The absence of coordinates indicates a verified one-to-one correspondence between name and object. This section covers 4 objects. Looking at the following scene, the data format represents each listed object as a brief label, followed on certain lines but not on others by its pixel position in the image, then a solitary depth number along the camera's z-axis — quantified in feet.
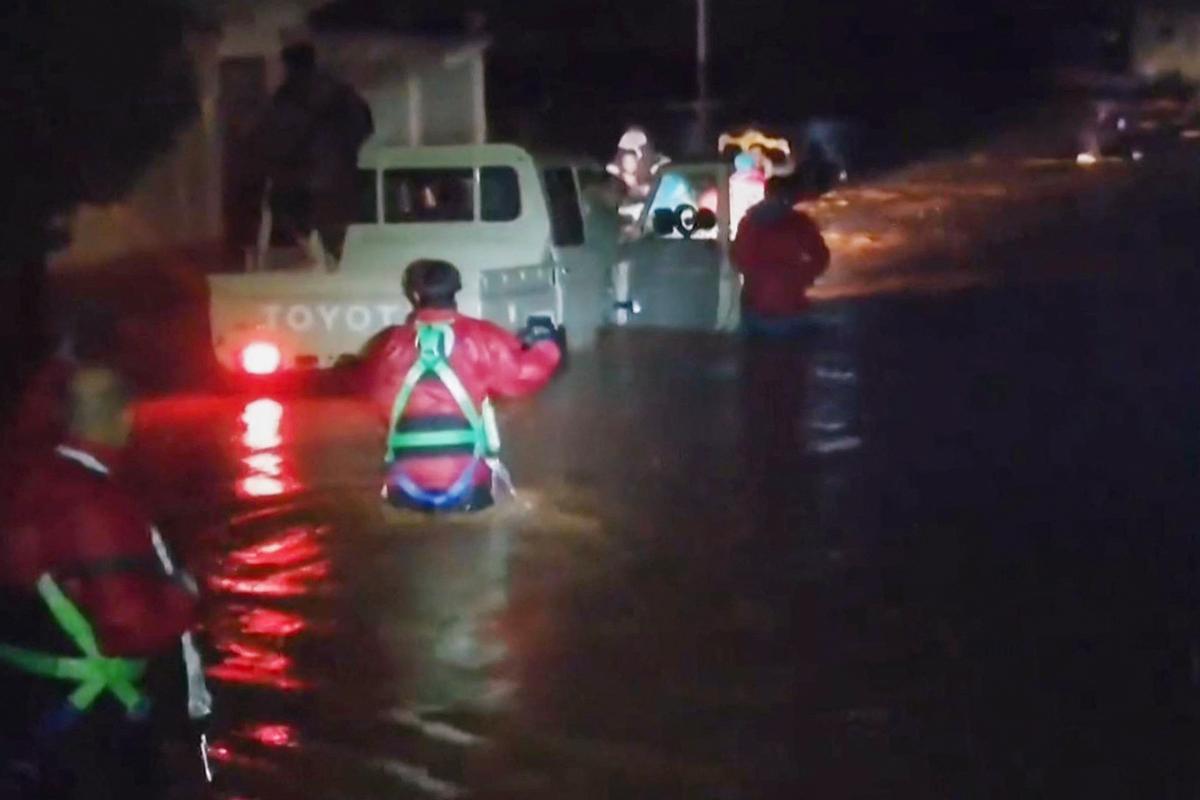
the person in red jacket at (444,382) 32.96
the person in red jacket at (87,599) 17.65
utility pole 128.06
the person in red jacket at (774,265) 60.85
